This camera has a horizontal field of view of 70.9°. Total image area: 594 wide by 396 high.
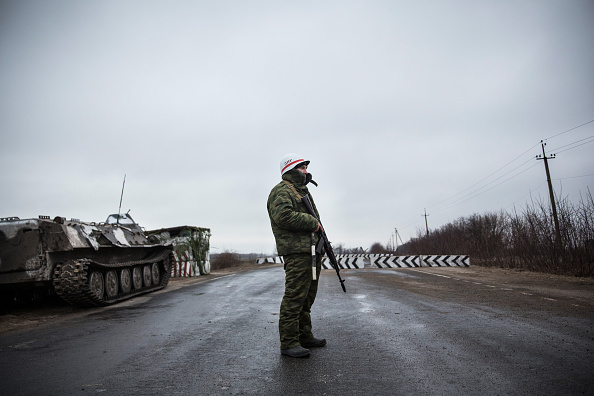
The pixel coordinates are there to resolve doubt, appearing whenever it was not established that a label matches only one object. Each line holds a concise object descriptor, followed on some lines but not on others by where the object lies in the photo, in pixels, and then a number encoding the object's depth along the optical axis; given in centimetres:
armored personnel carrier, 908
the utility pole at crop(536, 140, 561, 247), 1731
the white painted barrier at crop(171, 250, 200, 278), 2239
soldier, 425
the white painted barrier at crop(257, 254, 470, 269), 2588
